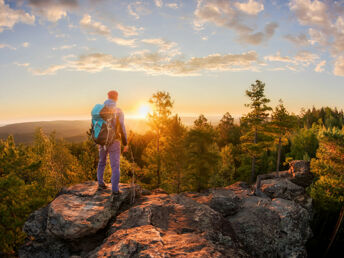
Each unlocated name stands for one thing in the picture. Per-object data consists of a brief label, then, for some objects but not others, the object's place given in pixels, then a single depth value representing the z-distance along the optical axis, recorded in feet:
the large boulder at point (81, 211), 14.84
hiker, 18.34
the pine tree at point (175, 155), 62.59
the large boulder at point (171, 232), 10.51
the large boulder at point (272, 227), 18.16
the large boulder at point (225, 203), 25.13
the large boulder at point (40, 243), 15.46
